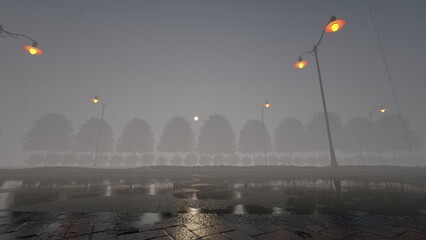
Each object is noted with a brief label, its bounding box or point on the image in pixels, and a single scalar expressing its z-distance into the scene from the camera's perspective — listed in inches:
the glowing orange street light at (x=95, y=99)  834.2
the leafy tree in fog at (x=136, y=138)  1863.9
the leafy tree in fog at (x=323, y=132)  1806.1
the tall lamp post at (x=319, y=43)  428.8
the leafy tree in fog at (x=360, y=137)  1795.0
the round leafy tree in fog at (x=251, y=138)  1948.8
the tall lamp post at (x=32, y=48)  447.2
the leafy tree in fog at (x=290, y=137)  1884.1
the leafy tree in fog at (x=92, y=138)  1866.4
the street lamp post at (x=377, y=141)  1760.6
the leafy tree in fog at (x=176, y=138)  1802.4
